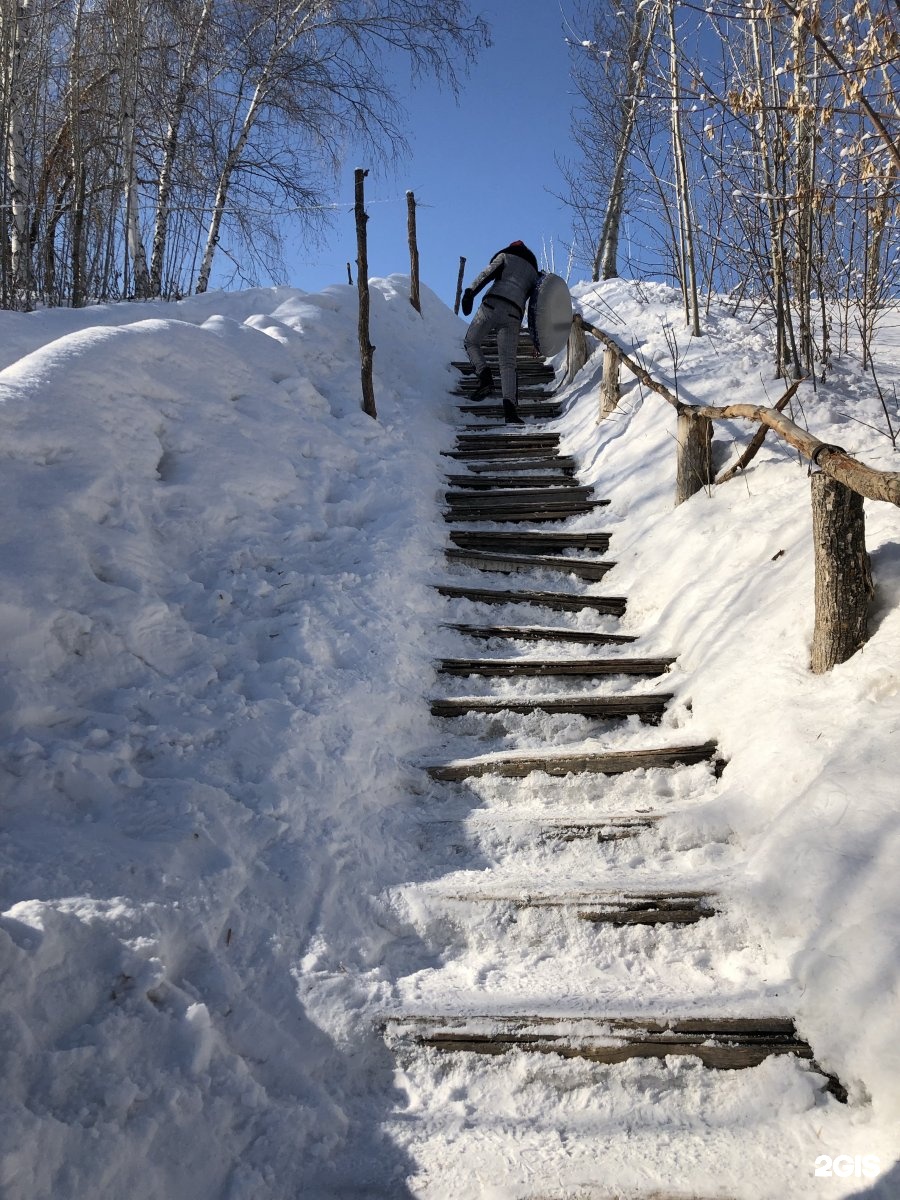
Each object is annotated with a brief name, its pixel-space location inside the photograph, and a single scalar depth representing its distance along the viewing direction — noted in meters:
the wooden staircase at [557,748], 1.89
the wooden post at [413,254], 11.09
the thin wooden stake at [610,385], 6.53
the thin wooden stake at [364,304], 6.32
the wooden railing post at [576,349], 8.26
